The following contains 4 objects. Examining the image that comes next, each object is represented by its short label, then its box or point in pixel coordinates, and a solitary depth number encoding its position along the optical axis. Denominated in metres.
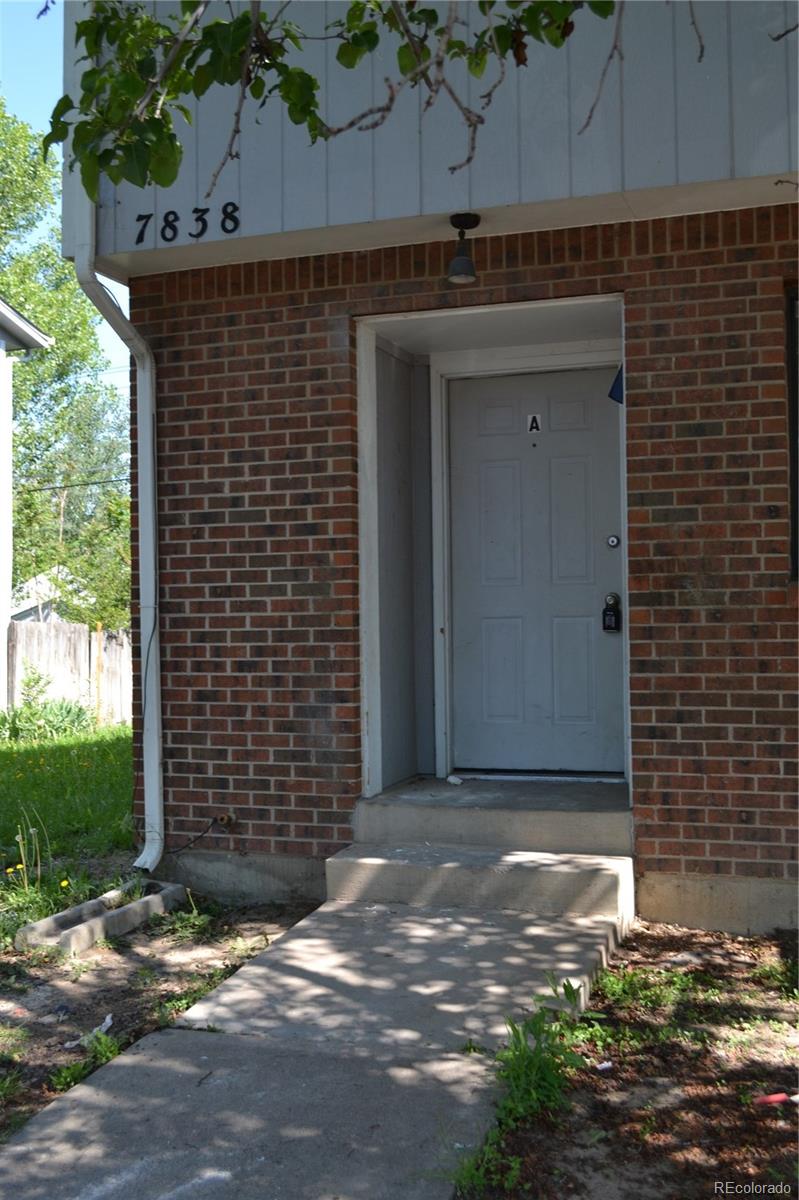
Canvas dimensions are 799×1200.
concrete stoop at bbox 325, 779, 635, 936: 5.48
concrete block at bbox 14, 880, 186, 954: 5.53
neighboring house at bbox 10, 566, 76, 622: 32.84
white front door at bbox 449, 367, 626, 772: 6.85
